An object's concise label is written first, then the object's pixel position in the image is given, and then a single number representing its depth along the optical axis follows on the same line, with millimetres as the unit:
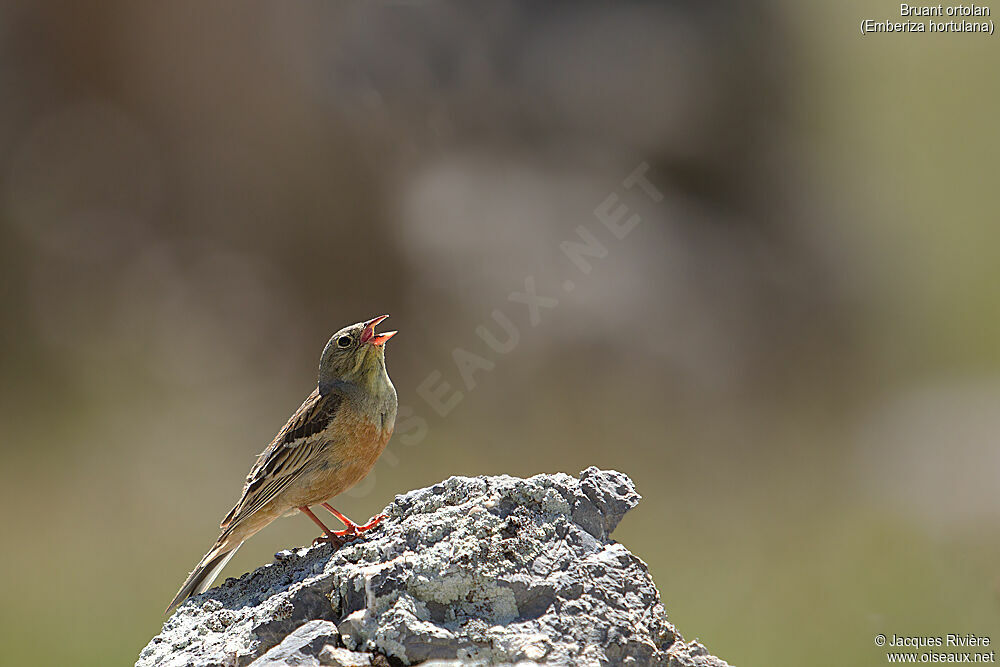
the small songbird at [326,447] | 8805
